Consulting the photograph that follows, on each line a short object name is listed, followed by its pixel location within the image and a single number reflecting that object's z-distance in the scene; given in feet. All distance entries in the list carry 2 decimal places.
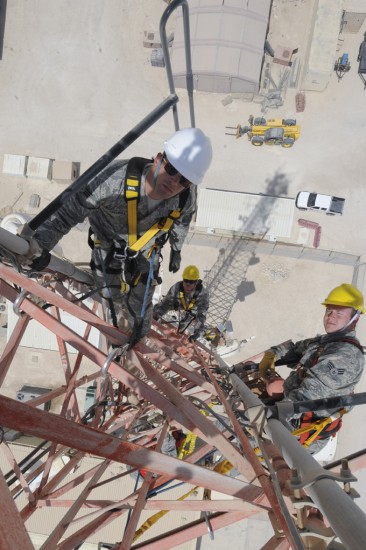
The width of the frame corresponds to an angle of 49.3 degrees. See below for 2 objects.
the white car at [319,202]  63.36
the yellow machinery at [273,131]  64.90
